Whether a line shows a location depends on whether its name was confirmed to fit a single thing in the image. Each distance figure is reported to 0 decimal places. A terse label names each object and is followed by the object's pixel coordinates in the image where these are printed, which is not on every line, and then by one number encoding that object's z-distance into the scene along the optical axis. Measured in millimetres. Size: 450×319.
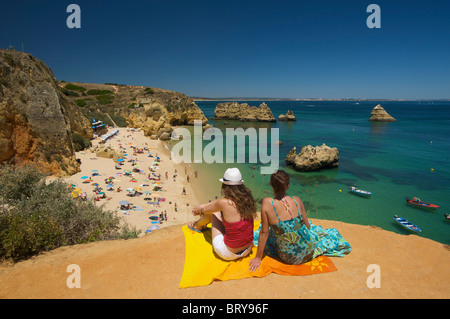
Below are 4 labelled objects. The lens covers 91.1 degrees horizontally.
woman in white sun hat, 3496
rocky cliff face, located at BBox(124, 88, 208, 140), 37625
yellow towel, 3387
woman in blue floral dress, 3352
